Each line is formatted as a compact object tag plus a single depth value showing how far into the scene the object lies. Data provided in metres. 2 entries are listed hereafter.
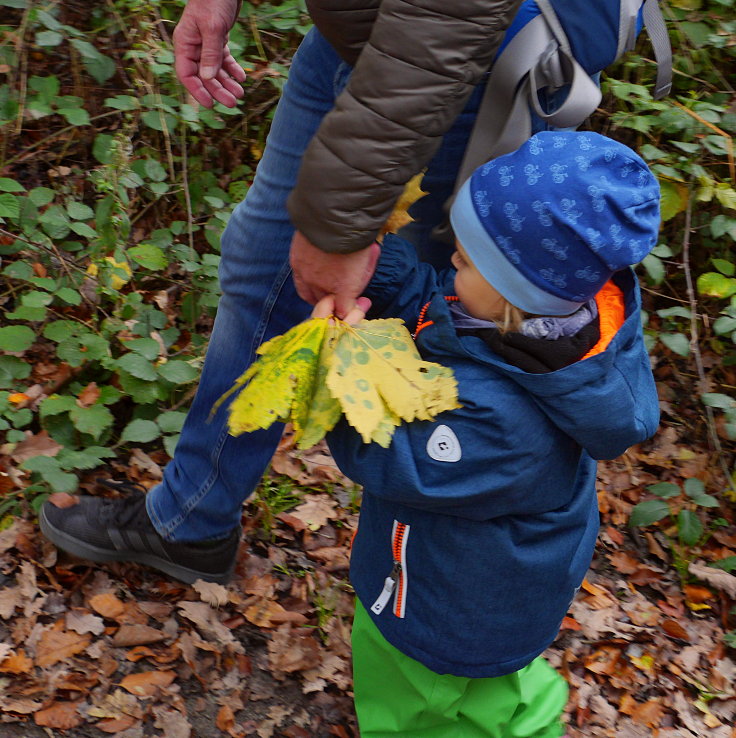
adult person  1.50
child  1.59
